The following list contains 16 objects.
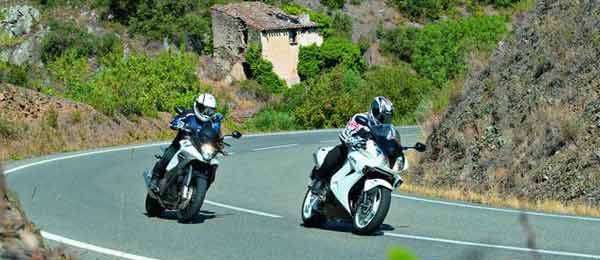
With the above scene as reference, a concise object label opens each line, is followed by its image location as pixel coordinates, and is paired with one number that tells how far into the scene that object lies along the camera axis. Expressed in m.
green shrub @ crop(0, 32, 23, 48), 87.06
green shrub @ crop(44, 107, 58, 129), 29.70
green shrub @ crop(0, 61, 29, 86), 37.38
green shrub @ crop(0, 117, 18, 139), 27.40
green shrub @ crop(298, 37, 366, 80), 82.00
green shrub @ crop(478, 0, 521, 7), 97.31
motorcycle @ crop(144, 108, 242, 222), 12.45
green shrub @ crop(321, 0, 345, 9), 91.56
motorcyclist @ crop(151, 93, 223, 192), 13.00
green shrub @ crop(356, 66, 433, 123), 66.59
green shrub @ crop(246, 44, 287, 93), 80.25
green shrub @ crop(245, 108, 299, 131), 48.38
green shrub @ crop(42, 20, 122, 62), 83.06
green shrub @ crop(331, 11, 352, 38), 86.50
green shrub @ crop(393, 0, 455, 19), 94.50
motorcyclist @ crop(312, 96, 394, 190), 11.78
